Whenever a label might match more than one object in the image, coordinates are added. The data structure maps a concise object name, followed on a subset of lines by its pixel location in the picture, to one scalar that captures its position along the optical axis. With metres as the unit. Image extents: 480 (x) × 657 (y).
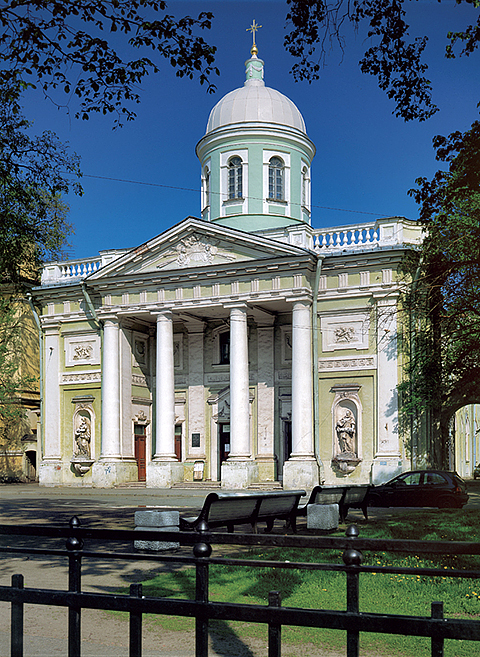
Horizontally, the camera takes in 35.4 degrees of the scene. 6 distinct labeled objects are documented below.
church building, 31.50
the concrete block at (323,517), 13.66
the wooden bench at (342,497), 15.15
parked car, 21.95
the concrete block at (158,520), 11.79
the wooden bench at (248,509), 11.61
